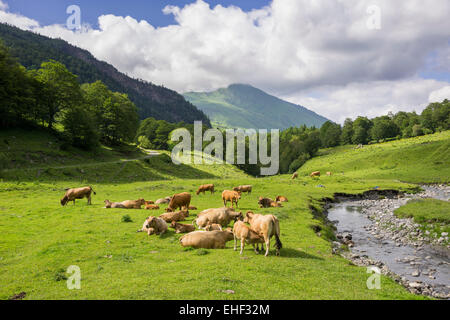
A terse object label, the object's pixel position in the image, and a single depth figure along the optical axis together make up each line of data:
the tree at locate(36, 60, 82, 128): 59.88
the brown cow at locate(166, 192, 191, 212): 24.11
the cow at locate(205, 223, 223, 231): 16.77
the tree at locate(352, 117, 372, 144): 133.75
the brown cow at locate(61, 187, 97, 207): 26.98
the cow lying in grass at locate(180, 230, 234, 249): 14.77
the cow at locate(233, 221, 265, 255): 13.48
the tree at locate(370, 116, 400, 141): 125.88
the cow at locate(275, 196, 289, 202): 35.62
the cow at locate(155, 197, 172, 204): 29.62
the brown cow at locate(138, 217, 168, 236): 16.91
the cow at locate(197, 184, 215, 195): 38.84
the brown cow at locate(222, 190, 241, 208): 28.00
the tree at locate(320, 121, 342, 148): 145.00
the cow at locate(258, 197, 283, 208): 31.13
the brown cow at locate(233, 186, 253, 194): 40.38
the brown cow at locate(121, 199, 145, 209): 26.52
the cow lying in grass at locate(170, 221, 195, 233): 17.53
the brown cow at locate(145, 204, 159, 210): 26.10
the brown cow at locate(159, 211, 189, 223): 20.43
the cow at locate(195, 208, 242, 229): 18.95
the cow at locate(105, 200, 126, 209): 25.94
